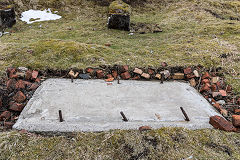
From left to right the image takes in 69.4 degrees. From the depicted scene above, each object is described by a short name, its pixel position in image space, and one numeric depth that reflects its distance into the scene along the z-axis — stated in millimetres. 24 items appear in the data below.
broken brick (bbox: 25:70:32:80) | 2734
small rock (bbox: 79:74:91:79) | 2854
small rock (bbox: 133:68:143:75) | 2999
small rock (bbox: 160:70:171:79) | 3037
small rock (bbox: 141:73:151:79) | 2973
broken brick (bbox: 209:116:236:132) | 1990
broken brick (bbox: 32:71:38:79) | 2741
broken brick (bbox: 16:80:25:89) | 2533
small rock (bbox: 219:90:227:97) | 2732
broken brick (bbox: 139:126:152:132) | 1905
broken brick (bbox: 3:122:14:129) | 1966
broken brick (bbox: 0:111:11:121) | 2082
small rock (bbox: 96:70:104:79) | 2902
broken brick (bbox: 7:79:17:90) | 2511
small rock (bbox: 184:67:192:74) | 3152
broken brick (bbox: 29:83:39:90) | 2567
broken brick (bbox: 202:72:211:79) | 3090
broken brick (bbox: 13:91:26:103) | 2328
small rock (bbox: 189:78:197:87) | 2990
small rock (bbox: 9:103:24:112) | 2186
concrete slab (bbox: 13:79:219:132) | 1994
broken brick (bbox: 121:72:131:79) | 2926
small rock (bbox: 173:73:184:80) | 3082
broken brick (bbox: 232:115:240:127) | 2076
